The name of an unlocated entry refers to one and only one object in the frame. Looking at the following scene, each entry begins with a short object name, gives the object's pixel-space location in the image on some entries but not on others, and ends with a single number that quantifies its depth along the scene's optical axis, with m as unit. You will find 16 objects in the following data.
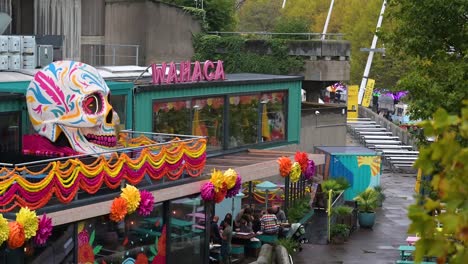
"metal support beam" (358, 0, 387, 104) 72.12
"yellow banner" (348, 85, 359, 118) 62.35
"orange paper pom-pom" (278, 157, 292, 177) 27.50
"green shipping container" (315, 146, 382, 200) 37.88
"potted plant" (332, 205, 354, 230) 31.45
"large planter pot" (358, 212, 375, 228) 33.16
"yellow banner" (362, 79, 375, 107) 70.25
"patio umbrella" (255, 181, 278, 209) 30.38
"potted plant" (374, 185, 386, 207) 37.22
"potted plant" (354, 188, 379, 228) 33.19
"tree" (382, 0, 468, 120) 22.91
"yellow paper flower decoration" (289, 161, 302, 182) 28.09
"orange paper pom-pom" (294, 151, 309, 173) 28.66
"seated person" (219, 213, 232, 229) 26.62
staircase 52.00
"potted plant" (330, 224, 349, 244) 30.20
